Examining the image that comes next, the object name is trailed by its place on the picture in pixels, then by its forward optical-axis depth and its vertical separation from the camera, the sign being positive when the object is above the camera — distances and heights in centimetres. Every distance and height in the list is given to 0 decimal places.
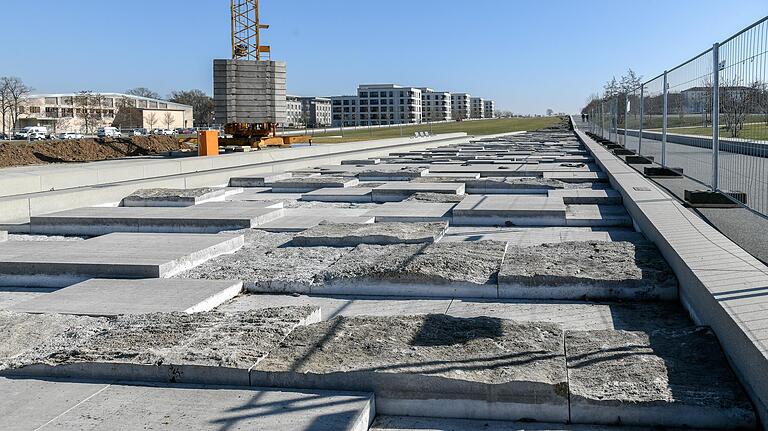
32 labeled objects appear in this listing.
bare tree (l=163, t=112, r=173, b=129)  10650 +508
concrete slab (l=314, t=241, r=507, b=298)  598 -104
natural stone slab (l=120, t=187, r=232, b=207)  1200 -73
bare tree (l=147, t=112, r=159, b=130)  10306 +486
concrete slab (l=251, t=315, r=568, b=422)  358 -111
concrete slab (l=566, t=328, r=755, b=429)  339 -116
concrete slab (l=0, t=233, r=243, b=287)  658 -97
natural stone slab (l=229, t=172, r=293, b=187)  1600 -62
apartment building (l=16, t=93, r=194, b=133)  10288 +617
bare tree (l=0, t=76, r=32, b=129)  6348 +619
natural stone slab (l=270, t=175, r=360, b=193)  1460 -67
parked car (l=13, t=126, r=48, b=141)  6412 +196
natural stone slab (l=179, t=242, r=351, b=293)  630 -107
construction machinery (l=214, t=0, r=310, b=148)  3259 +241
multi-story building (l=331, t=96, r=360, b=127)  18738 +1079
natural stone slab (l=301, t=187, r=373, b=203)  1262 -78
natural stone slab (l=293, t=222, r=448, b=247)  774 -91
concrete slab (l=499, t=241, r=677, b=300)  566 -102
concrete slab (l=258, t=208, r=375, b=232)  931 -92
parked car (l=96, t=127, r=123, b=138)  6738 +215
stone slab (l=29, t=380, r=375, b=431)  331 -121
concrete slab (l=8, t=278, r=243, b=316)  531 -109
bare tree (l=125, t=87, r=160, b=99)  13575 +1135
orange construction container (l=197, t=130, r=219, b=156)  2538 +37
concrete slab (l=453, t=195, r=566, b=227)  945 -86
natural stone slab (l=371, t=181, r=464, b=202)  1253 -71
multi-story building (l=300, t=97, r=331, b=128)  18200 +1041
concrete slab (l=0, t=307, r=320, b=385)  391 -110
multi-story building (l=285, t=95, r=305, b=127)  17158 +1044
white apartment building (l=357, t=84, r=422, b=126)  18162 +1149
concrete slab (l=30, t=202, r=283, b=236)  951 -88
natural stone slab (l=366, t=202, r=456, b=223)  953 -85
